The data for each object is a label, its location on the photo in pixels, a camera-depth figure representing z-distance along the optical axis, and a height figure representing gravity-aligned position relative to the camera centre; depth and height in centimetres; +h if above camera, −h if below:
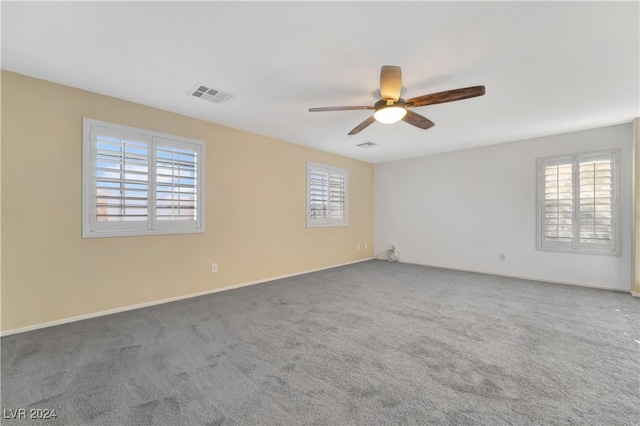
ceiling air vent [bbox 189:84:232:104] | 290 +136
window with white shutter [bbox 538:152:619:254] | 410 +20
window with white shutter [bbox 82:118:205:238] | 299 +38
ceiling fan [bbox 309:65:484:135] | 221 +106
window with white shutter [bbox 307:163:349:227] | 545 +39
